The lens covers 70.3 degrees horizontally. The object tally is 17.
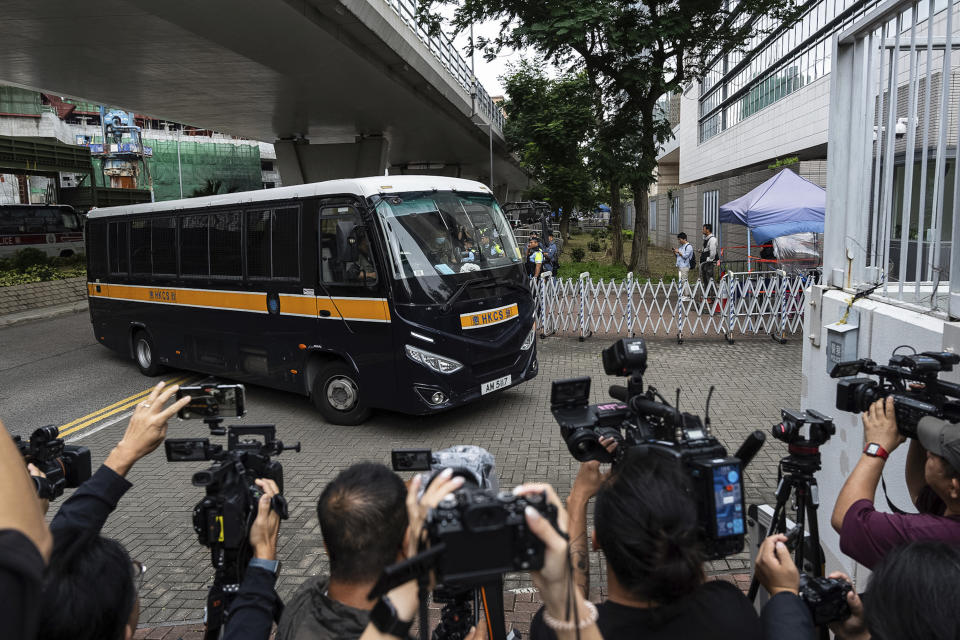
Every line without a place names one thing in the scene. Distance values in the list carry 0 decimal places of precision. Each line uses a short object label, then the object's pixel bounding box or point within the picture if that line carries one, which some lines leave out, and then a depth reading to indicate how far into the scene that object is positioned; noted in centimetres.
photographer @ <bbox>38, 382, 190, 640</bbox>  168
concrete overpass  1182
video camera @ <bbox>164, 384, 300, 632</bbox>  239
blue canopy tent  1513
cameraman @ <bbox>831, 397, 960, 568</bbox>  223
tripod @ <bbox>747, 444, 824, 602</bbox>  269
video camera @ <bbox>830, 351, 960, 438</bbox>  248
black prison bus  744
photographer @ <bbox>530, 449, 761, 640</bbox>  179
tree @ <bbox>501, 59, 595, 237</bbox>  2914
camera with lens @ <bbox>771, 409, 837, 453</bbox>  265
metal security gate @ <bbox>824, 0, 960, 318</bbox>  360
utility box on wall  405
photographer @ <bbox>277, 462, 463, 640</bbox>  201
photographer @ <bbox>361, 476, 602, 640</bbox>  149
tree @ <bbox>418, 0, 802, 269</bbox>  1619
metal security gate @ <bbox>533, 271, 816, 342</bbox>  1291
